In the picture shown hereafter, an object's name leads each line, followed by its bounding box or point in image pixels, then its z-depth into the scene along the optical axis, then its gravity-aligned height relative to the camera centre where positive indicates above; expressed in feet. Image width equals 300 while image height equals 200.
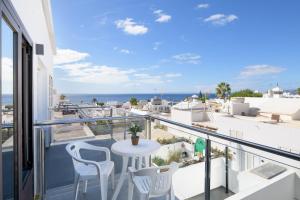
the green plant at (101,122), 10.84 -1.34
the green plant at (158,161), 10.99 -3.49
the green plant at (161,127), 10.03 -1.50
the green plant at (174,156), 10.61 -3.19
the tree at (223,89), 92.32 +4.24
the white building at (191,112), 58.80 -4.20
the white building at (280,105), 51.32 -2.04
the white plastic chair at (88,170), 7.13 -2.78
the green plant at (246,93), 97.14 +2.73
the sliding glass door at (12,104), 3.93 -0.13
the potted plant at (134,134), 8.32 -1.51
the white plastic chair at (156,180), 5.71 -2.54
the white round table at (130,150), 7.48 -2.03
